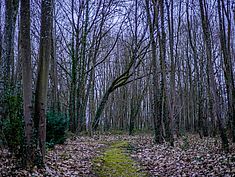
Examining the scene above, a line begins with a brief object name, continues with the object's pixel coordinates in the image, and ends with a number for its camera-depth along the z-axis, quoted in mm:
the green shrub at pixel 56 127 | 9526
